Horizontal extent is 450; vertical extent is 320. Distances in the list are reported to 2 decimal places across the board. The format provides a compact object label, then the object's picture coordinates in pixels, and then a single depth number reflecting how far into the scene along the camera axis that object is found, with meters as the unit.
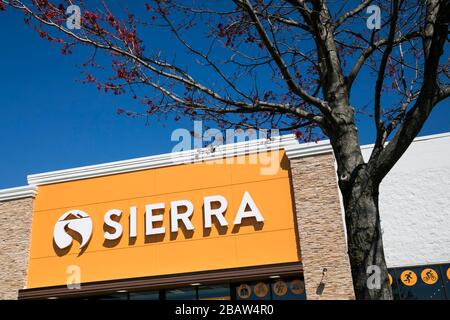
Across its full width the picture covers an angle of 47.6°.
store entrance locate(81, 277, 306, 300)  16.08
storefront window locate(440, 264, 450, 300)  15.24
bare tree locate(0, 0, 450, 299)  5.10
